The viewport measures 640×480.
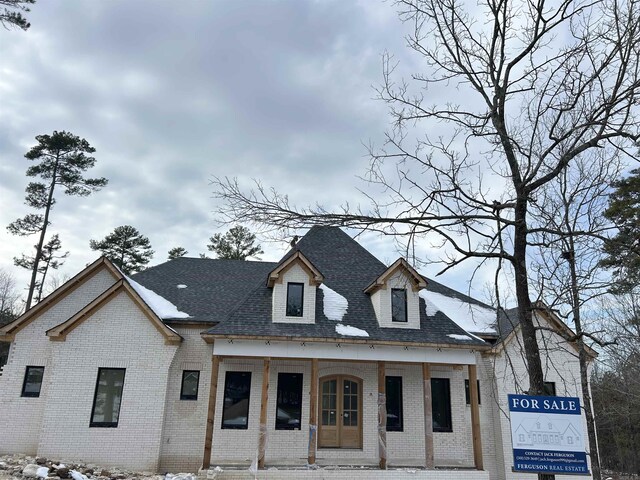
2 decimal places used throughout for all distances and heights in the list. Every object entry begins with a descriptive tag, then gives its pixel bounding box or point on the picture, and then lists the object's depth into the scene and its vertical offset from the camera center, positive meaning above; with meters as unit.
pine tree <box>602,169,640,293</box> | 6.39 +3.17
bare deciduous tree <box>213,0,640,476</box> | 6.13 +4.00
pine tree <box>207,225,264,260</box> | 34.03 +10.83
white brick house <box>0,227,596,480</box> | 12.67 +0.27
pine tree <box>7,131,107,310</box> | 27.80 +12.91
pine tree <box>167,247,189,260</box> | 35.00 +10.34
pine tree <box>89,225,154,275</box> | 34.12 +10.44
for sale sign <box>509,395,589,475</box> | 5.99 -0.54
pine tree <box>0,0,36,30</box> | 11.72 +9.54
